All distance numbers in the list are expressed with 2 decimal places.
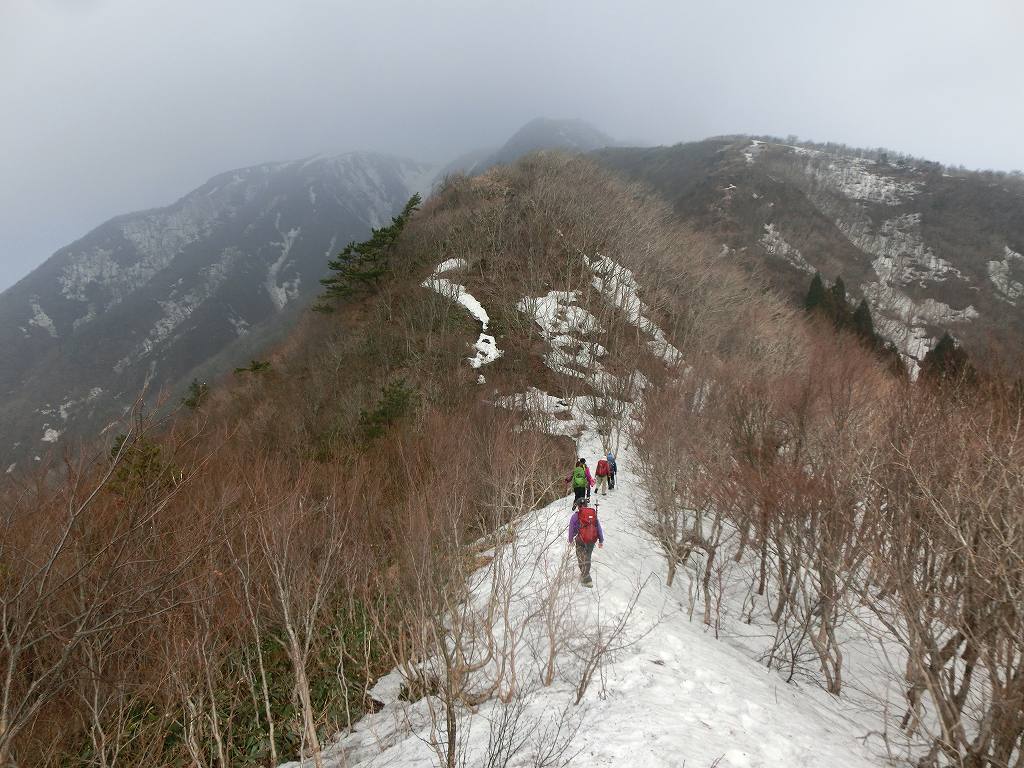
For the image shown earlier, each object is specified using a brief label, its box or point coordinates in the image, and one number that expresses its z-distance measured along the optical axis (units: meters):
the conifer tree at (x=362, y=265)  34.31
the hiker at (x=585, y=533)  9.38
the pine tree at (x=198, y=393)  28.28
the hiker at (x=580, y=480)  14.20
